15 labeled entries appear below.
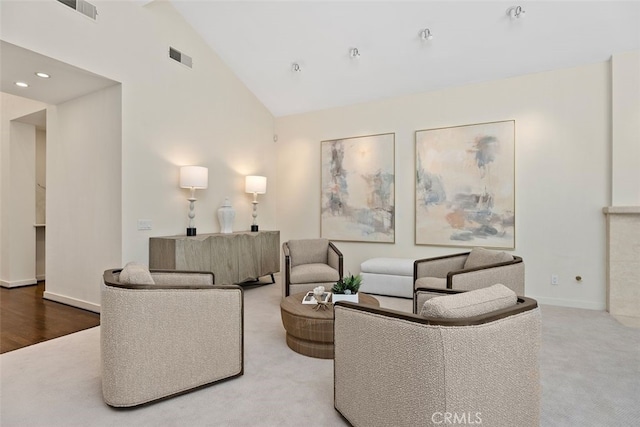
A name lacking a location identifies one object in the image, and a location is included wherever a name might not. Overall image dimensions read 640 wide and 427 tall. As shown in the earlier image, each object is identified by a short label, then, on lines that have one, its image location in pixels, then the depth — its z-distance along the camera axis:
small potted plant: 2.79
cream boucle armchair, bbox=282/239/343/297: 3.93
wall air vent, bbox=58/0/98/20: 3.22
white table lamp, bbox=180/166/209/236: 4.28
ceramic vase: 4.83
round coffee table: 2.56
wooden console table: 3.88
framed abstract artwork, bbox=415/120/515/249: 4.38
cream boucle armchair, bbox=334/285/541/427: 1.26
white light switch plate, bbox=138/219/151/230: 3.92
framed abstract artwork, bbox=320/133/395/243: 5.16
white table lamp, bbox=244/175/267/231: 5.32
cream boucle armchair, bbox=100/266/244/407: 1.89
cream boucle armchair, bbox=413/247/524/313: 2.84
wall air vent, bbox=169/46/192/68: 4.35
